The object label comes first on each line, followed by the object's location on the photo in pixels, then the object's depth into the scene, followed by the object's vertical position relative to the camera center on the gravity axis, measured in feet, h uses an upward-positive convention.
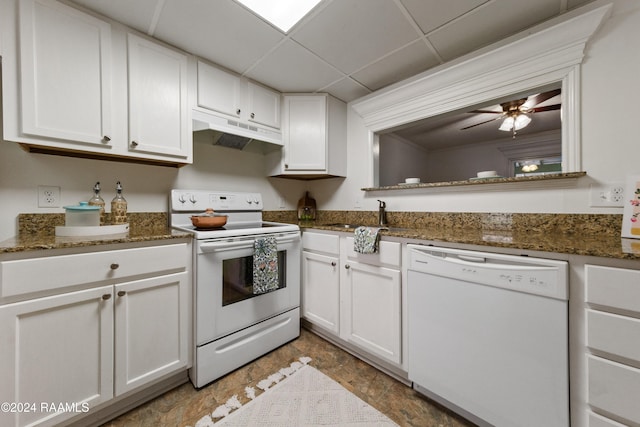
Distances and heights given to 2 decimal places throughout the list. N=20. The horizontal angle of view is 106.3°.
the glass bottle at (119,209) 5.05 +0.06
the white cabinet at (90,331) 3.25 -1.87
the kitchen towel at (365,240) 5.01 -0.63
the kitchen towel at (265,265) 5.30 -1.21
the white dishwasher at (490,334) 3.14 -1.88
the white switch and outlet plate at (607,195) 4.03 +0.26
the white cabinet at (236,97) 5.83 +3.05
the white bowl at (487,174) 5.44 +0.82
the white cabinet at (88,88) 3.82 +2.30
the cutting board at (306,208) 8.50 +0.11
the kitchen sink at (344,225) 7.80 -0.46
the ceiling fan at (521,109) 8.15 +3.55
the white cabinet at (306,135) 7.38 +2.35
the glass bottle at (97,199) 4.86 +0.27
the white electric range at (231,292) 4.74 -1.81
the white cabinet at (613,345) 2.66 -1.56
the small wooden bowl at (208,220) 5.49 -0.20
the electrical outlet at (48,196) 4.62 +0.32
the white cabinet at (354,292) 4.89 -1.92
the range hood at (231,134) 5.71 +2.06
